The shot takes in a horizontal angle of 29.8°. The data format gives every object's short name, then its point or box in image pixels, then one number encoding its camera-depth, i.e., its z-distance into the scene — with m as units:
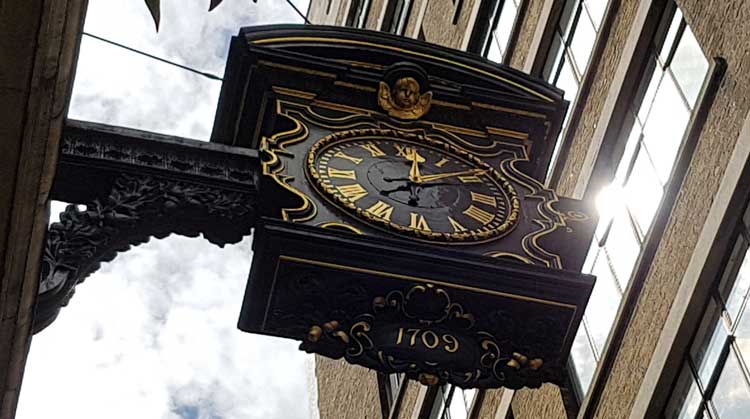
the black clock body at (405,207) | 7.96
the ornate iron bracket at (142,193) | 8.12
